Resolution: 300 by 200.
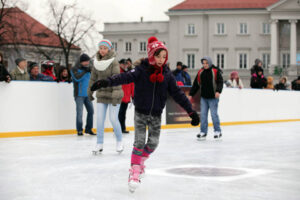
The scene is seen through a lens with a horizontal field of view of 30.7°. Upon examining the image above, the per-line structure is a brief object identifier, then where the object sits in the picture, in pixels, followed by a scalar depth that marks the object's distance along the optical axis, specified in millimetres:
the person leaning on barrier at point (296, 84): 23125
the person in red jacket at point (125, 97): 13461
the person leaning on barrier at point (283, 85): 22173
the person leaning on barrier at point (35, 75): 13289
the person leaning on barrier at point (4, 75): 11922
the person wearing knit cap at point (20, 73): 12773
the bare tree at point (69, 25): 57781
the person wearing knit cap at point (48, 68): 13844
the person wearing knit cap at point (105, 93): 8789
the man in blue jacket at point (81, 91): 12297
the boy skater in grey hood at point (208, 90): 11895
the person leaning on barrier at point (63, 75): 13592
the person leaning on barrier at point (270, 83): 21645
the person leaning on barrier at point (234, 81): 19206
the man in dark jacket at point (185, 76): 17391
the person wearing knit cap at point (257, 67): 18606
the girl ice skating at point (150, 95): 5629
